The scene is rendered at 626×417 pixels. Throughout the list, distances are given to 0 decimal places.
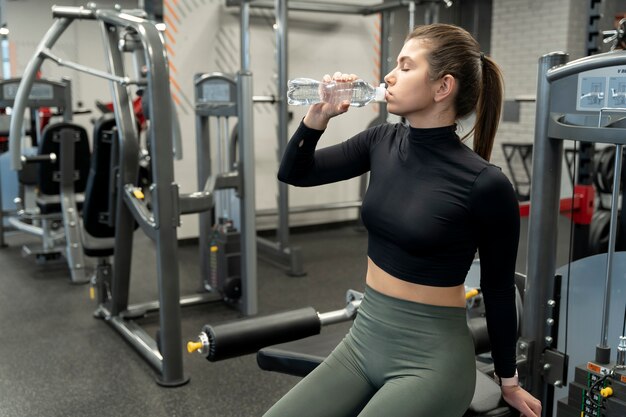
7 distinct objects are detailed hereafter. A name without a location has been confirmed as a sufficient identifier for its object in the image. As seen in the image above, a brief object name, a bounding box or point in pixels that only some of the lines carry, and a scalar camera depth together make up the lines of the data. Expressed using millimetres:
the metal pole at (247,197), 3369
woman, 1229
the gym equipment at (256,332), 1460
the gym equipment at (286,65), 4496
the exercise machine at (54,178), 4328
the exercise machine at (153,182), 2617
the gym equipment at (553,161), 1418
